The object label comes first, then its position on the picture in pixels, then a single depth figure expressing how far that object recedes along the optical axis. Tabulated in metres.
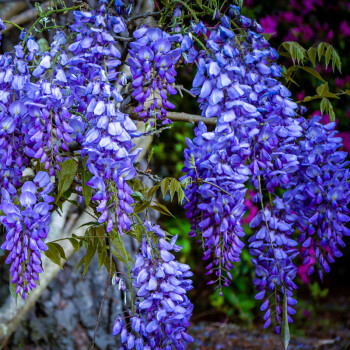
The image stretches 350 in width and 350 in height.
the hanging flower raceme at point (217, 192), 1.36
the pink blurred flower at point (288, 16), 3.64
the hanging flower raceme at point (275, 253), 1.49
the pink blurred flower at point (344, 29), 3.89
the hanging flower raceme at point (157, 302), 1.38
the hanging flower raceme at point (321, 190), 1.48
